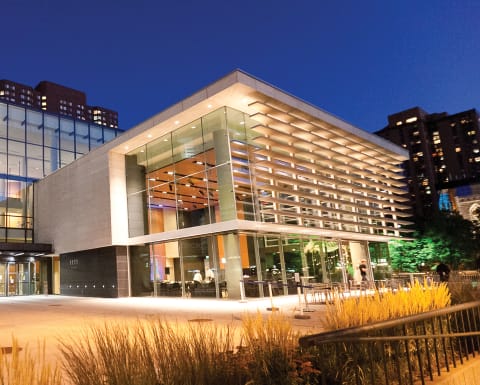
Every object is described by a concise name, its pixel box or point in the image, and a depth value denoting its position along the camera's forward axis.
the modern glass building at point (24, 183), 31.61
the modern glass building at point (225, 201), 18.27
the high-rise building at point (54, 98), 129.12
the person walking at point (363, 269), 19.91
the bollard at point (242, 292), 17.37
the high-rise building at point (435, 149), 123.44
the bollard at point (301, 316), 10.80
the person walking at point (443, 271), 14.36
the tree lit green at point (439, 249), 30.02
